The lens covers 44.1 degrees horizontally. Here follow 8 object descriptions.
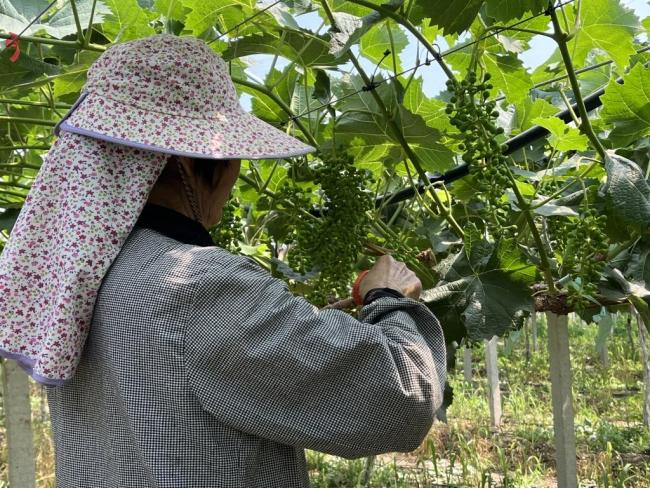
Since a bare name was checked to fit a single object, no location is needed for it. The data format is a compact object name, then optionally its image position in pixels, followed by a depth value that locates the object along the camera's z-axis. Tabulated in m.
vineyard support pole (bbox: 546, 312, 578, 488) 2.90
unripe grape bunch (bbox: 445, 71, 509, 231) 1.43
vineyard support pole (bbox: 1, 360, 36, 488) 3.53
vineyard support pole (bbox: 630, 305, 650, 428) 3.61
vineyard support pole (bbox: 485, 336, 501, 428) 5.96
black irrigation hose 1.80
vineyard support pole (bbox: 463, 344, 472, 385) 7.69
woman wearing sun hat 1.10
